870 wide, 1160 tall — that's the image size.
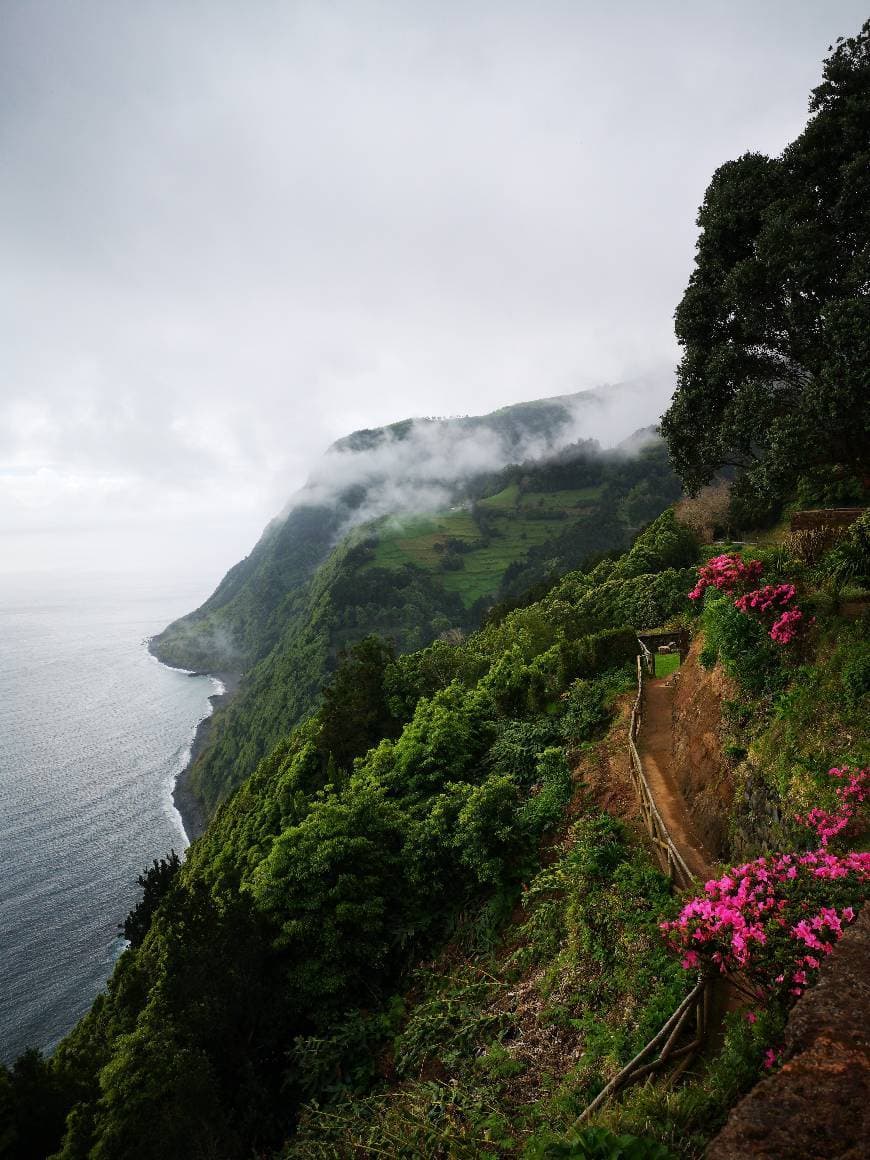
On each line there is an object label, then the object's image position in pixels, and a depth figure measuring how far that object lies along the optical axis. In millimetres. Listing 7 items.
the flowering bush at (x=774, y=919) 5344
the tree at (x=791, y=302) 9914
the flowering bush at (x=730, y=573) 11422
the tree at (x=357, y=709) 28141
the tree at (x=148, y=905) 27594
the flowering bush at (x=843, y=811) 7137
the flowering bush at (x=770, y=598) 10289
